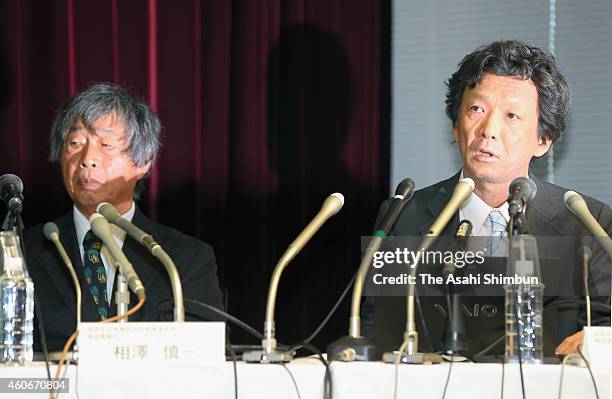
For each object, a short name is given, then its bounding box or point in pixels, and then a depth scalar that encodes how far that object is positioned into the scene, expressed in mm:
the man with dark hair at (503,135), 5961
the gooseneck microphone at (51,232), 4593
